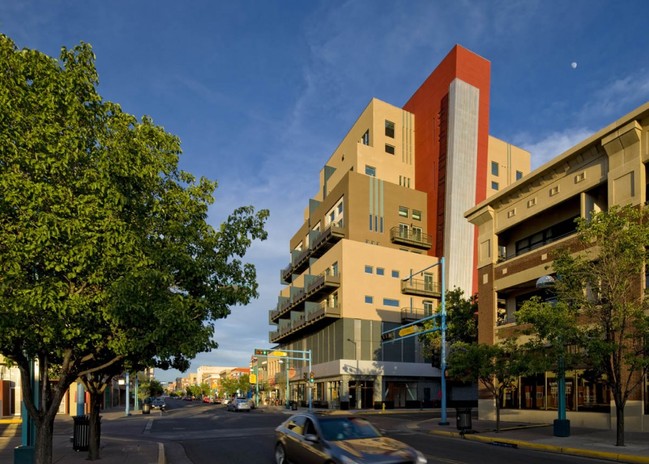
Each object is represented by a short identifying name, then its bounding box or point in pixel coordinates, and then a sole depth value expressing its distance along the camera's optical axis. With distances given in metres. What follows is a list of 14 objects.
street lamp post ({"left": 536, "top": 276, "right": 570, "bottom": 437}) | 18.72
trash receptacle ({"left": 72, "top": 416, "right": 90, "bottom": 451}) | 16.73
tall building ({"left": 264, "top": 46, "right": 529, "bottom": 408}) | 57.19
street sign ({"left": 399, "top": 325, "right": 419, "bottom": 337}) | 35.50
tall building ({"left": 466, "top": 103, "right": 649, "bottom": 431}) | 23.88
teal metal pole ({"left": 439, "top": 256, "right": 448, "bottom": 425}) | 30.11
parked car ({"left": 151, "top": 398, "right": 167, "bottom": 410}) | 62.15
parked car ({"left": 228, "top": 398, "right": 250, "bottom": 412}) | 53.59
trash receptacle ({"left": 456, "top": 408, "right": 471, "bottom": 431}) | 22.55
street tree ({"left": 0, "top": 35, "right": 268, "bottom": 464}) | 8.91
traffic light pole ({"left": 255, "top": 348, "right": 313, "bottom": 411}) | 52.38
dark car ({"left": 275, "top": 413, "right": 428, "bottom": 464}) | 8.42
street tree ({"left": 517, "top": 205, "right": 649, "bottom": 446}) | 17.20
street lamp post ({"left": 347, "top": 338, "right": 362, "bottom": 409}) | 54.91
